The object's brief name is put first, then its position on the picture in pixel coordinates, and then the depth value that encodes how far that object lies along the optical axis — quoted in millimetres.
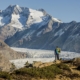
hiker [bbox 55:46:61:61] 40775
